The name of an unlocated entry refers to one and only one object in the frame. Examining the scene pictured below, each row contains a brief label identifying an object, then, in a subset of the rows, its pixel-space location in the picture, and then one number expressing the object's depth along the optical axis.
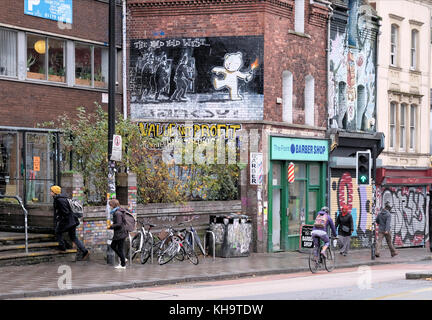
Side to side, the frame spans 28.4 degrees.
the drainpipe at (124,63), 28.66
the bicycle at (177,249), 22.22
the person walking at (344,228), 28.84
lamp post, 20.72
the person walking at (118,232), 20.34
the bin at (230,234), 25.12
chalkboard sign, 26.61
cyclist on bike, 21.55
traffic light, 25.47
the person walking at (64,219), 20.88
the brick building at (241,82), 27.75
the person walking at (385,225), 29.20
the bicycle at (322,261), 21.72
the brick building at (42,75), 24.12
